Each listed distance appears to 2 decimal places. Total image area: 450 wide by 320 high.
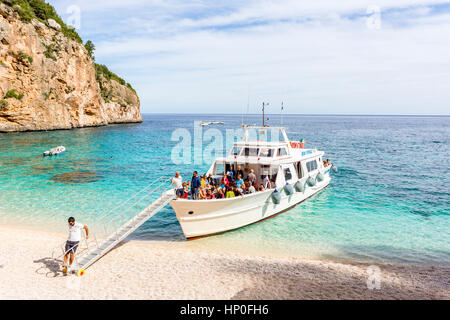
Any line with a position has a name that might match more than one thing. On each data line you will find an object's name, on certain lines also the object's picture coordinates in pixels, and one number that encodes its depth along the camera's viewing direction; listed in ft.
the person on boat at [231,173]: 53.26
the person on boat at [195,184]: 45.70
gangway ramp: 35.01
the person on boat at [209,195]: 45.19
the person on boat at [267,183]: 51.24
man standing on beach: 33.14
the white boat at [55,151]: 120.60
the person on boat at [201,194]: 44.06
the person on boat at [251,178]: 50.61
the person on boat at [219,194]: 45.44
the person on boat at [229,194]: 45.23
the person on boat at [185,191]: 44.32
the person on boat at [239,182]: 48.51
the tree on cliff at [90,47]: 308.19
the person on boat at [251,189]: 47.69
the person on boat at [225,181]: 49.32
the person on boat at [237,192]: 45.69
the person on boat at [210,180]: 51.01
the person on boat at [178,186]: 44.96
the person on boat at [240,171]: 55.11
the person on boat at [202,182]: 47.50
